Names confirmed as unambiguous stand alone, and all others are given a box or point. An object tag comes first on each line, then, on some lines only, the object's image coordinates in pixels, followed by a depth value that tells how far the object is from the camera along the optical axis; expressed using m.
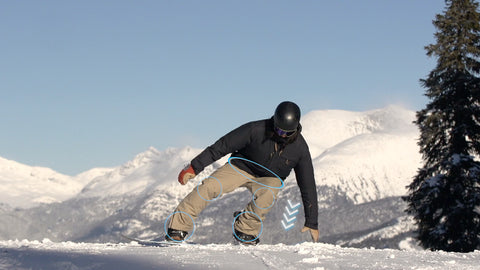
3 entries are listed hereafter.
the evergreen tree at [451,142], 19.62
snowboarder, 8.89
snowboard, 8.55
